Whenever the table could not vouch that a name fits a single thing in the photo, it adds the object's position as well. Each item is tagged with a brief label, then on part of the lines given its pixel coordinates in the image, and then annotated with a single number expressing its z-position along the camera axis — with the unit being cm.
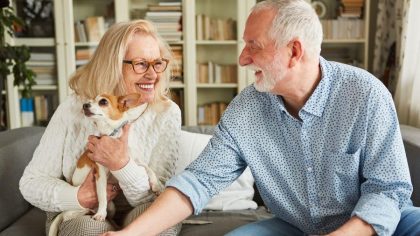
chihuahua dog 118
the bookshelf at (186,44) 345
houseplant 287
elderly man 117
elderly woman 127
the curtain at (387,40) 301
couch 160
